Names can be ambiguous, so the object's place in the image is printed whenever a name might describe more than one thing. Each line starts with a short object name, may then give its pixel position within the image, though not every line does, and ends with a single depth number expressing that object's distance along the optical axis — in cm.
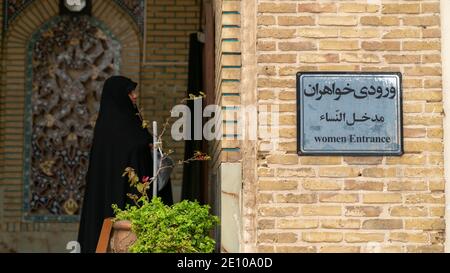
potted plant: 735
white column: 727
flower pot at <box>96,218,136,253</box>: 798
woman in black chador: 978
